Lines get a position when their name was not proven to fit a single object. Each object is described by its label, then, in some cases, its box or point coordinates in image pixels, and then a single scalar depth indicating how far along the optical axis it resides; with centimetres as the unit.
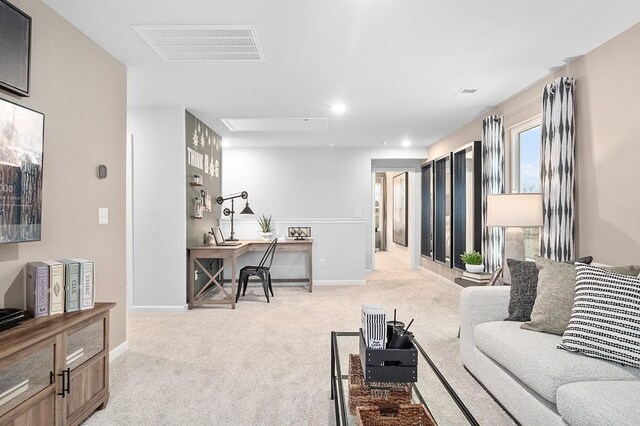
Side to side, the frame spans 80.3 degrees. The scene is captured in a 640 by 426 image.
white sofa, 151
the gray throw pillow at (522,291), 248
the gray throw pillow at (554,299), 217
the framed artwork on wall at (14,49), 188
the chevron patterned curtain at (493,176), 425
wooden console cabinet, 157
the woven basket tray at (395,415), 146
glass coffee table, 155
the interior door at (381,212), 1204
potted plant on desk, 611
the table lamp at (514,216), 324
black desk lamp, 571
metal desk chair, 512
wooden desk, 462
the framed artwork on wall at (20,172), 185
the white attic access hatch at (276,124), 517
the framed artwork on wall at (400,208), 929
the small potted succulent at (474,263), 402
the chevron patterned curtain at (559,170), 309
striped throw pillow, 178
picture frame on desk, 624
